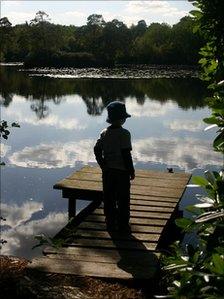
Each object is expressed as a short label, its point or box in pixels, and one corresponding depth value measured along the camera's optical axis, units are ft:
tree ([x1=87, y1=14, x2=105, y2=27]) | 363.15
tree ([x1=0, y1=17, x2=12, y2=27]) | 290.05
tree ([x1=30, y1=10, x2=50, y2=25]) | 356.18
